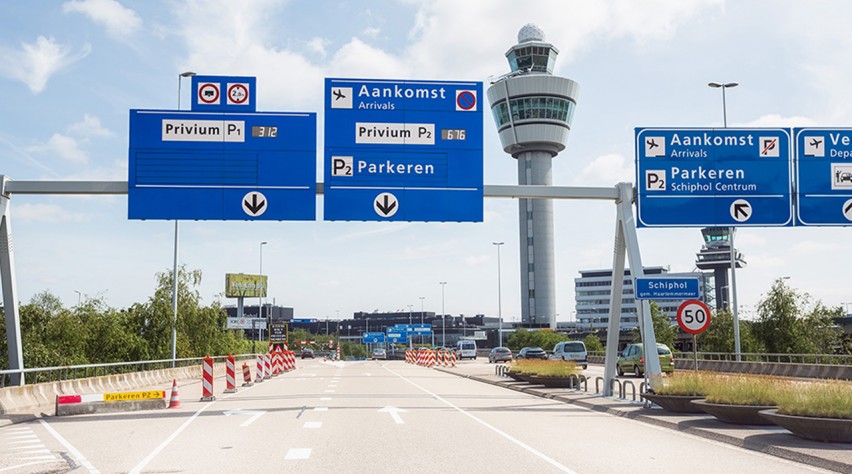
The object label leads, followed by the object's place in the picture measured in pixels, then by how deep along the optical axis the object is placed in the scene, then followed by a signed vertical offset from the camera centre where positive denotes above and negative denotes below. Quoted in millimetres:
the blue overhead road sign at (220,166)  22703 +4069
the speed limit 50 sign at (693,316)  19344 -93
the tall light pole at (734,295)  42269 +837
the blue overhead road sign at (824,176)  23750 +3846
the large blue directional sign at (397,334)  135625 -3259
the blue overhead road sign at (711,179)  23562 +3753
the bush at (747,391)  15656 -1523
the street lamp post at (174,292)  39094 +1112
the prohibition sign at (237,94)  23703 +6241
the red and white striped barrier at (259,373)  37969 -2639
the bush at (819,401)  12758 -1415
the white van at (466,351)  90562 -4054
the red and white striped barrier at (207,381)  25203 -2008
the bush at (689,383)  18266 -1594
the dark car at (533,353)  57944 -2818
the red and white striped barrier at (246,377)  34844 -2589
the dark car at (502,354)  72312 -3530
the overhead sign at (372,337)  144000 -3973
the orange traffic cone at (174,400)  21938 -2227
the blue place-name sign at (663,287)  21203 +627
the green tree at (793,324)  46875 -736
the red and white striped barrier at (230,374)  29188 -2071
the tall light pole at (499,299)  104050 +1768
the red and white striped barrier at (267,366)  43406 -2679
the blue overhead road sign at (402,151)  23250 +4582
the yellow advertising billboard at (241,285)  148625 +5297
